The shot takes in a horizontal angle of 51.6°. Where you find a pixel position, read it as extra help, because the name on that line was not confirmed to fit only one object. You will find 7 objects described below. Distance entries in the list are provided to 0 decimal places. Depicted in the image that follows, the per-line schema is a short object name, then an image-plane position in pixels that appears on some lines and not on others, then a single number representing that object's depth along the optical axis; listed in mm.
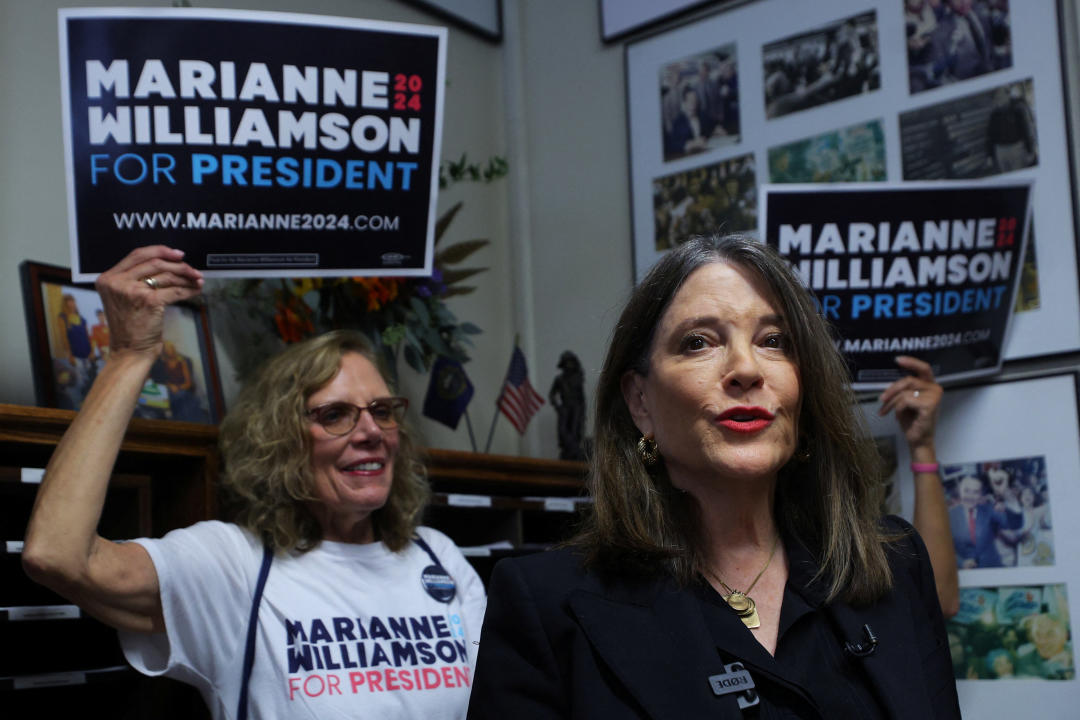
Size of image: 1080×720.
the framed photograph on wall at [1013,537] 2725
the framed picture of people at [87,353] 2314
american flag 3258
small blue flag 3143
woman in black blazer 1271
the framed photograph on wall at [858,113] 2816
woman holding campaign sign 1860
